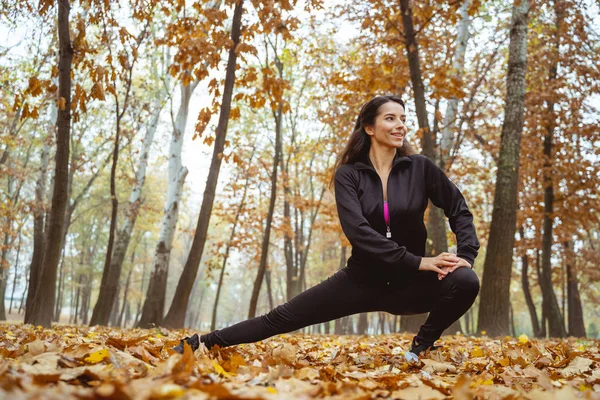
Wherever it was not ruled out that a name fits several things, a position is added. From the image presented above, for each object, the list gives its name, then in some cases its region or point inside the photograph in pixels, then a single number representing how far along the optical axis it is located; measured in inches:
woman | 127.8
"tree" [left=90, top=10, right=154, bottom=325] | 386.9
